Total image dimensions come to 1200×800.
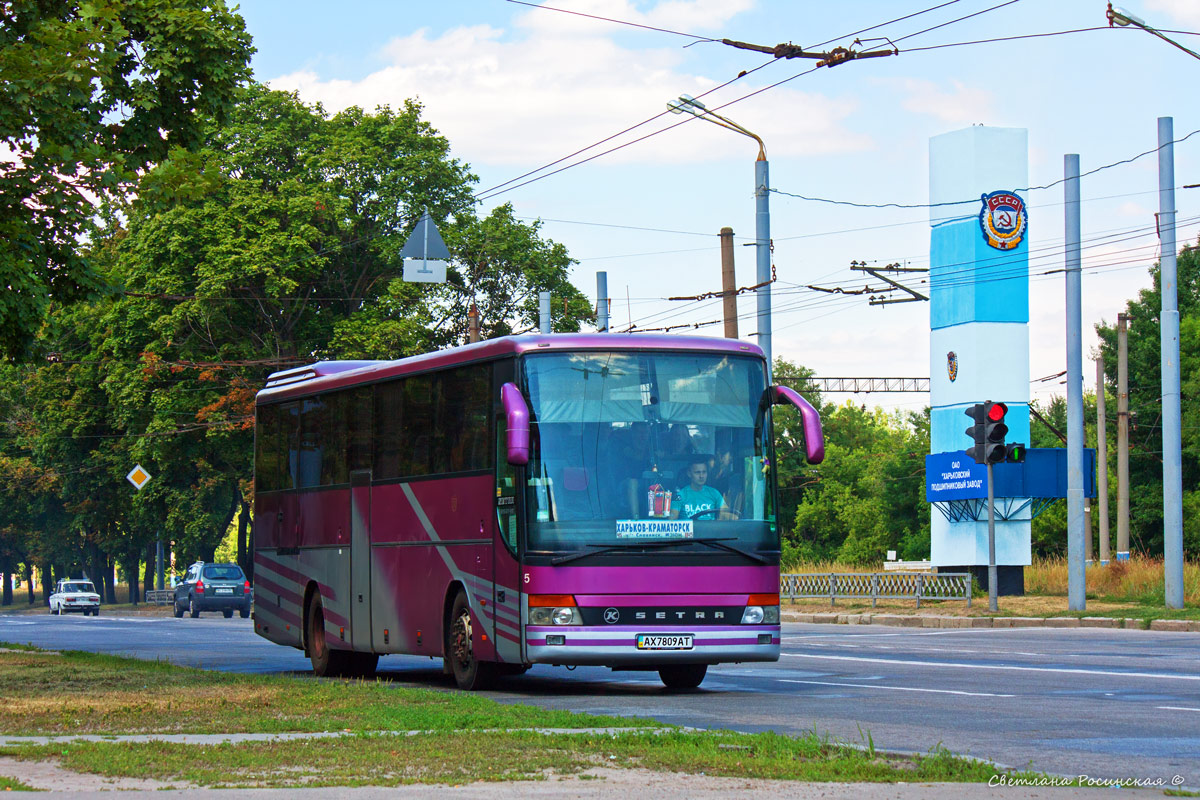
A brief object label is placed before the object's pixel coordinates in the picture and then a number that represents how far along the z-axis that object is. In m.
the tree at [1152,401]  66.62
